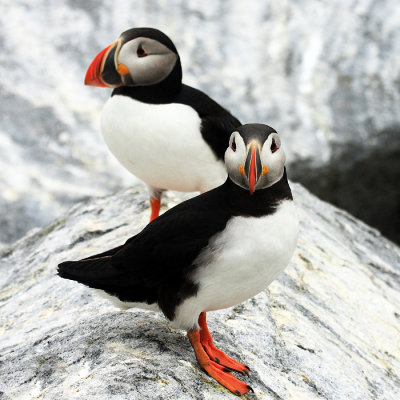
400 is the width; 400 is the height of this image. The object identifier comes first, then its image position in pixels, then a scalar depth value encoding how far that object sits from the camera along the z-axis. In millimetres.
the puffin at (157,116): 8234
